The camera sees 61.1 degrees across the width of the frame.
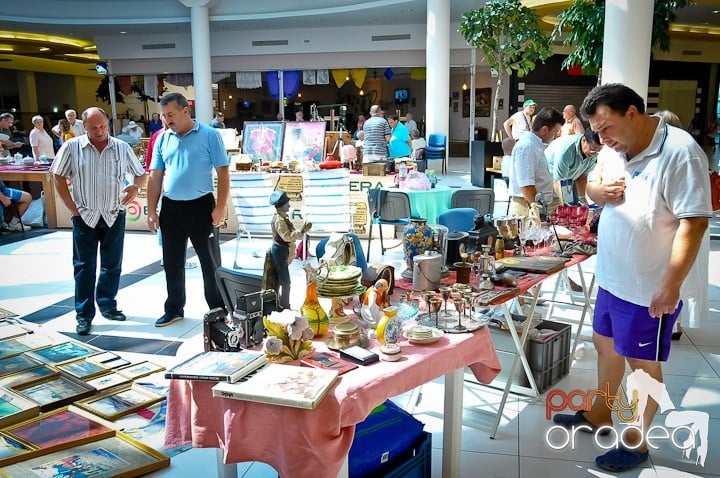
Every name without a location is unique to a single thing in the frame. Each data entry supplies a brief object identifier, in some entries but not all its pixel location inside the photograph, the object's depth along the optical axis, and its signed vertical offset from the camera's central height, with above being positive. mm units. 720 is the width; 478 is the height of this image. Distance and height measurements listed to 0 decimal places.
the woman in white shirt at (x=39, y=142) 9766 -250
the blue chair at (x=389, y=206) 5845 -790
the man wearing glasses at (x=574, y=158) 4247 -252
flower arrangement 1993 -692
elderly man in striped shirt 4281 -495
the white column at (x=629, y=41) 6062 +811
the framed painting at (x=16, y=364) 3572 -1412
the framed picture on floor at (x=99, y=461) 2574 -1444
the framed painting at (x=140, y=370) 3604 -1450
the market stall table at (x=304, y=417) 1737 -858
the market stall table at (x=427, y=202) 6066 -771
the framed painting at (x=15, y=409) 3016 -1414
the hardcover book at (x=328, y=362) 1950 -766
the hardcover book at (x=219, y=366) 1855 -750
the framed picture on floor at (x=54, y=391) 3229 -1432
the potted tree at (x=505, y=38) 10156 +1434
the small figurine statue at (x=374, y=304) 2301 -688
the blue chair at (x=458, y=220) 4223 -659
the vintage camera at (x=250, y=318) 2137 -673
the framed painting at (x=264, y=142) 8133 -228
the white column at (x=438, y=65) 13461 +1302
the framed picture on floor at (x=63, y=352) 3802 -1430
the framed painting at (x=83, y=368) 3545 -1423
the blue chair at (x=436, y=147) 13453 -510
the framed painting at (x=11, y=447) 2686 -1429
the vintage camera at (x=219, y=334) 2127 -723
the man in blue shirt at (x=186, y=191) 4180 -452
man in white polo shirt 2264 -392
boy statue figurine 2385 -470
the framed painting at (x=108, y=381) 3418 -1436
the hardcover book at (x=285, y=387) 1711 -753
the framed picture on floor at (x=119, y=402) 3160 -1458
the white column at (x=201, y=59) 15922 +1734
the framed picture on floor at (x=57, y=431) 2754 -1437
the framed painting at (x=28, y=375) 3404 -1412
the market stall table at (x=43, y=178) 8156 -691
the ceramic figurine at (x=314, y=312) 2199 -668
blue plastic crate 2150 -1137
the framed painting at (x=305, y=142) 8000 -229
